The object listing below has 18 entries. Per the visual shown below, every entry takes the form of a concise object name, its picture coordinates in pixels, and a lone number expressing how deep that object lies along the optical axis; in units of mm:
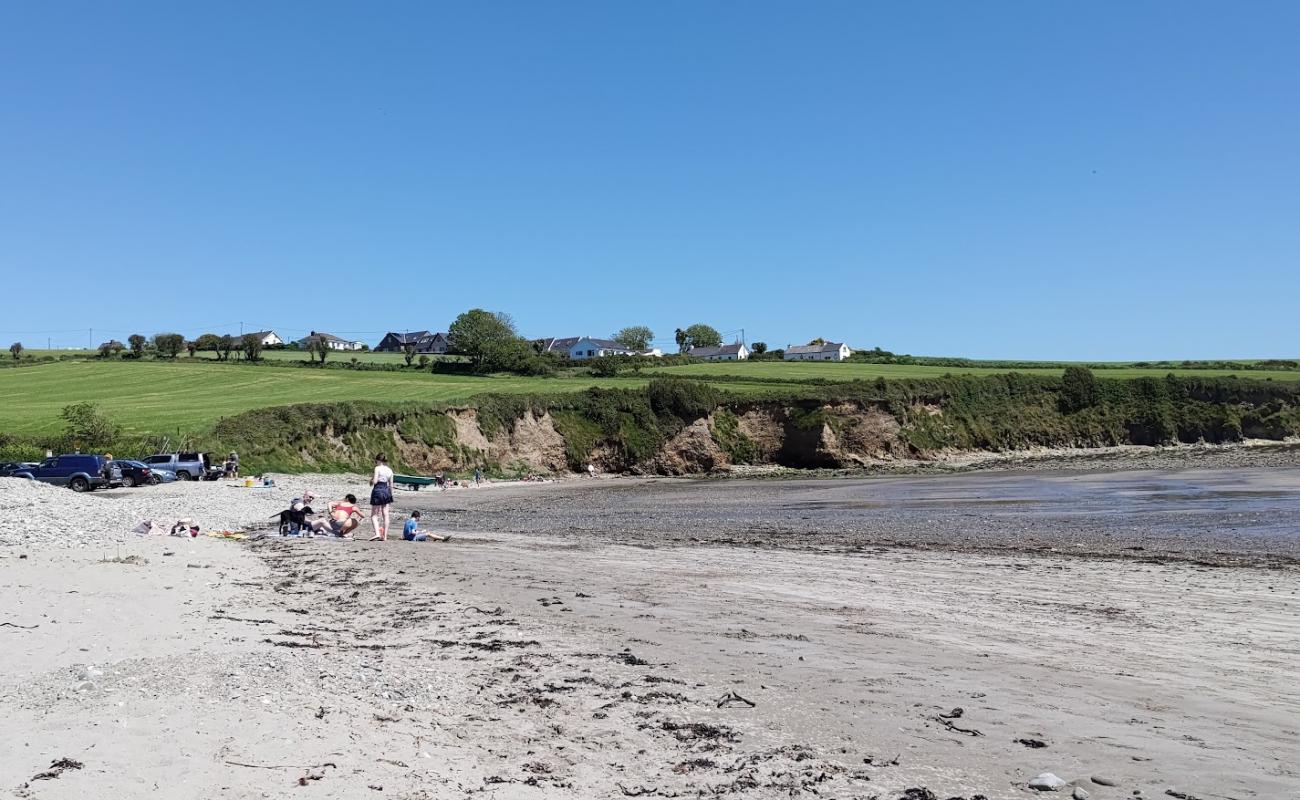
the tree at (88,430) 45906
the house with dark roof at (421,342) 169875
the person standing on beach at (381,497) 21562
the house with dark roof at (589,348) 176750
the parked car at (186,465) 41750
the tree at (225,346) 100050
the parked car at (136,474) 39812
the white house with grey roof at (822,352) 159500
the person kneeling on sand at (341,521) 22984
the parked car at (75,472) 37219
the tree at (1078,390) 75250
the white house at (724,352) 170000
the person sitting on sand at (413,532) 22344
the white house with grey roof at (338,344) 174925
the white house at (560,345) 180375
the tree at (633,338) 196250
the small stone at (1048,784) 6250
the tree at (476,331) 99875
